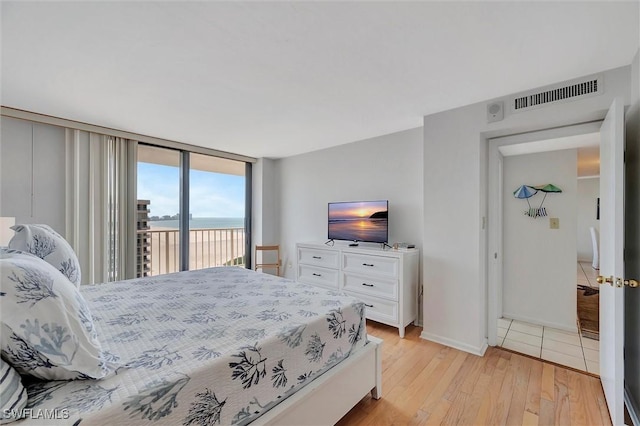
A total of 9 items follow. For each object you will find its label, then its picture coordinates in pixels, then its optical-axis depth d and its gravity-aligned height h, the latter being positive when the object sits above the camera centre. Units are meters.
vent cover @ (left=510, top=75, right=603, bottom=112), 1.89 +0.90
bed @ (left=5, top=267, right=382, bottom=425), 0.87 -0.59
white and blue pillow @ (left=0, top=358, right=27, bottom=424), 0.73 -0.52
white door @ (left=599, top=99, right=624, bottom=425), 1.44 -0.29
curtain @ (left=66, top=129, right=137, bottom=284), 2.96 +0.11
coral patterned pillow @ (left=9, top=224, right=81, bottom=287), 1.40 -0.18
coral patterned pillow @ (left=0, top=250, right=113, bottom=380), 0.78 -0.36
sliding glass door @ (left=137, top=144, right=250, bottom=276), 3.70 +0.04
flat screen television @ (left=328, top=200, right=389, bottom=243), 3.22 -0.11
